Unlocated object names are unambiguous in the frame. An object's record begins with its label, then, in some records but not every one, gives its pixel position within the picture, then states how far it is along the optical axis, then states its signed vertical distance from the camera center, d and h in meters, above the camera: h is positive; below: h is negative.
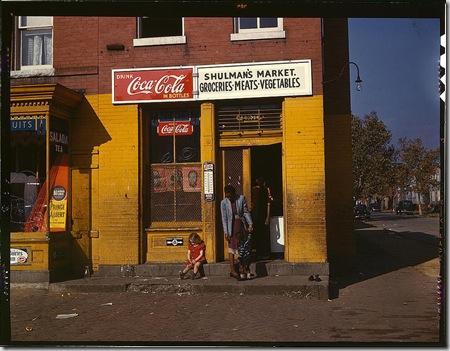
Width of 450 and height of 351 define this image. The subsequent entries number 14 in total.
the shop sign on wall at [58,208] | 10.38 -0.05
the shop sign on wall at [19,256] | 9.83 -0.99
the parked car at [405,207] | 45.09 -0.65
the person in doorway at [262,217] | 10.62 -0.32
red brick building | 9.93 +1.39
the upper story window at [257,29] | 10.07 +3.58
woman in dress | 9.50 -0.33
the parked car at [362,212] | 34.62 -0.80
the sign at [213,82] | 9.95 +2.48
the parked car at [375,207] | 41.67 -0.58
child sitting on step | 9.78 -1.03
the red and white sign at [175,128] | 10.58 +1.62
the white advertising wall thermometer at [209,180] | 10.24 +0.47
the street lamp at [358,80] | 9.67 +2.38
